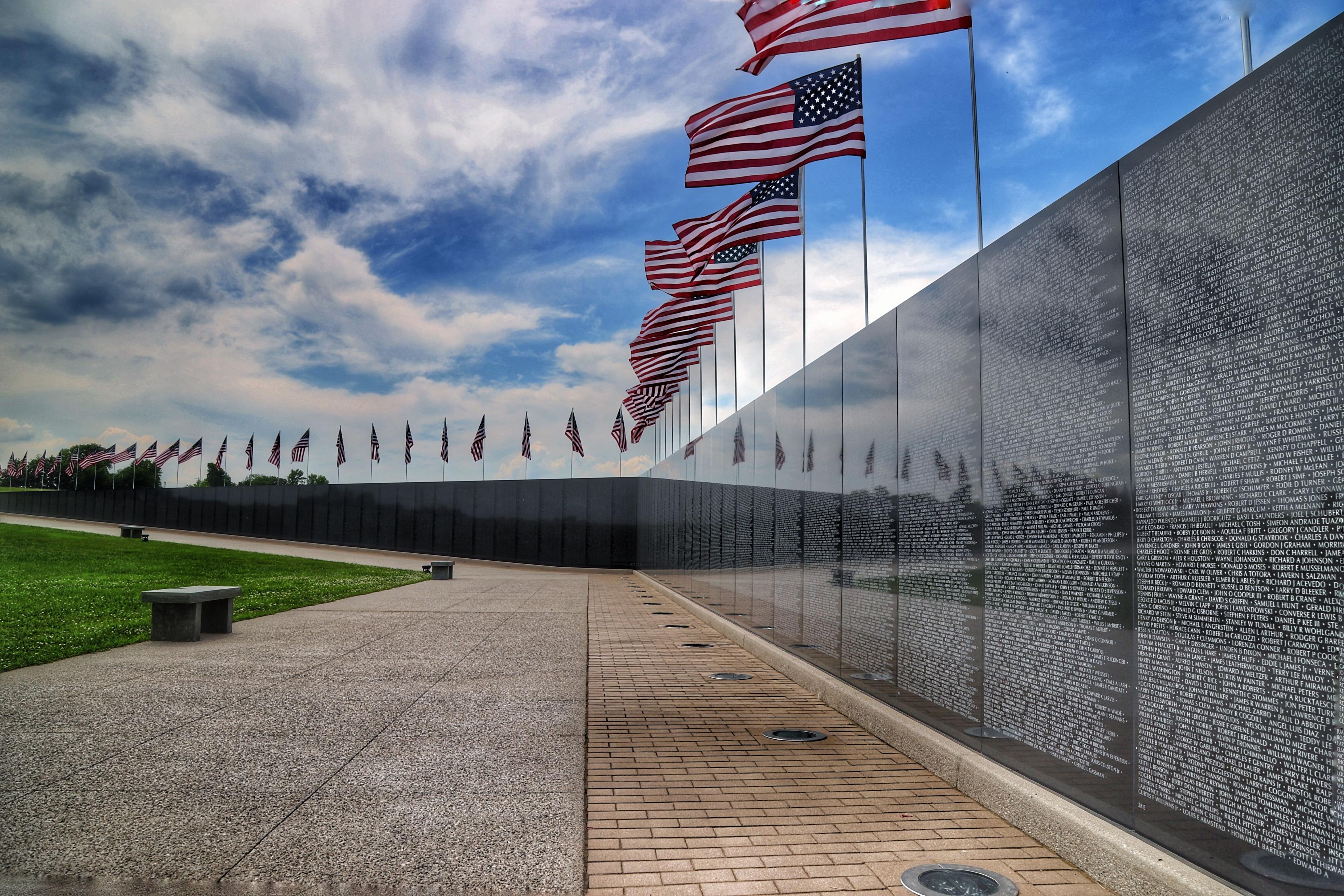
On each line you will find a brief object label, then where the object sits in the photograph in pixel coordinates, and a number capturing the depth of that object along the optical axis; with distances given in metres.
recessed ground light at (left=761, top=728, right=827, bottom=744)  6.74
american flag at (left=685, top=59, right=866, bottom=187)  8.50
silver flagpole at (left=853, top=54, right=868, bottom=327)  8.66
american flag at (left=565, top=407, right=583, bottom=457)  36.81
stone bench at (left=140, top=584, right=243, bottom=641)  10.65
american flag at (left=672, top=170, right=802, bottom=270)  10.42
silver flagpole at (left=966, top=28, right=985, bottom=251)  6.10
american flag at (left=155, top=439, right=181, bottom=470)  46.22
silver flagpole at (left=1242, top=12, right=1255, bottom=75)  3.80
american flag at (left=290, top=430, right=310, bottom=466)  42.03
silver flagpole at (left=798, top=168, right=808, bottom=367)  10.46
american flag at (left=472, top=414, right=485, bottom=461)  38.19
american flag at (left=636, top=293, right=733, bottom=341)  14.41
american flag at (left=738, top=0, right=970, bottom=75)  6.34
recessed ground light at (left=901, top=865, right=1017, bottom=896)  3.81
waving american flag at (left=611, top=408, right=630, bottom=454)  32.84
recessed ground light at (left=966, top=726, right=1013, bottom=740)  5.25
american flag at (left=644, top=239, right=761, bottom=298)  12.96
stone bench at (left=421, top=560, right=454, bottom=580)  25.47
